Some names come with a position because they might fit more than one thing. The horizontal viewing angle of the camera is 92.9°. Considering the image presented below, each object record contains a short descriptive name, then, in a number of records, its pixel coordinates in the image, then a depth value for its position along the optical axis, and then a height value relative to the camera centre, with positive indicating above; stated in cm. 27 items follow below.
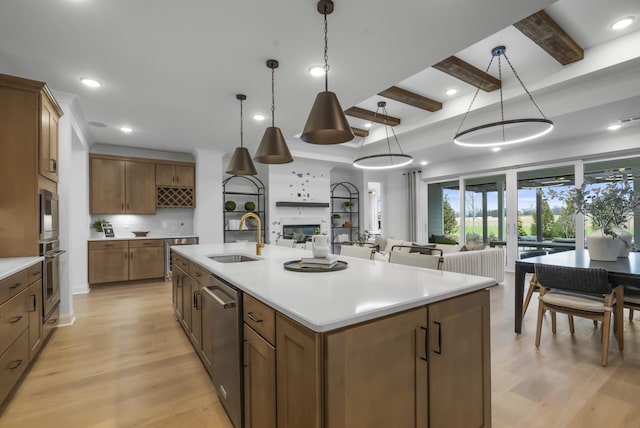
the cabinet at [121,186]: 537 +57
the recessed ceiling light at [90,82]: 311 +141
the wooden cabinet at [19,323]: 192 -76
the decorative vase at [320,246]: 217 -22
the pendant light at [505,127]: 302 +91
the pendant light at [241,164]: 316 +54
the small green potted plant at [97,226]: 552 -16
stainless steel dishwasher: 156 -71
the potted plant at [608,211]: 286 +2
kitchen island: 105 -54
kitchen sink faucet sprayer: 294 -29
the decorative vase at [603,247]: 294 -32
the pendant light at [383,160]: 483 +95
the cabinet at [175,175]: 589 +83
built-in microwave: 274 +1
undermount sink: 288 -40
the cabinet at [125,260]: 512 -76
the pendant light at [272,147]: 253 +58
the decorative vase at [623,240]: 300 -27
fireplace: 705 -36
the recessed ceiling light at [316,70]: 291 +142
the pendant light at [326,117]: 176 +58
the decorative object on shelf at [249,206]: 676 +22
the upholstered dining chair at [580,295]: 236 -71
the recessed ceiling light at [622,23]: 269 +172
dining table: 237 -47
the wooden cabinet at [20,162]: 257 +48
